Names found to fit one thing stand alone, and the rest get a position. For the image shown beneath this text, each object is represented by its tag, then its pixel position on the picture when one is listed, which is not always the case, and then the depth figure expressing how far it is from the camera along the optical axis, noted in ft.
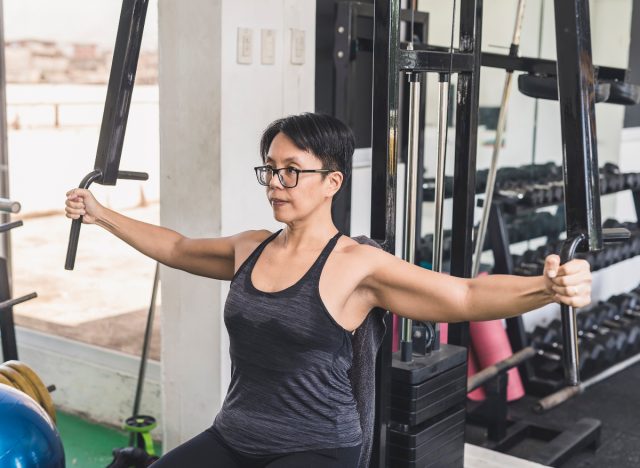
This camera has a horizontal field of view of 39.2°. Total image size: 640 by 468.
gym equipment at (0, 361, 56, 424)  8.40
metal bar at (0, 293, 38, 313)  8.68
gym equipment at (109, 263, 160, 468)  8.91
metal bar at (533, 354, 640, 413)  11.86
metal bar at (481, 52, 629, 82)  9.78
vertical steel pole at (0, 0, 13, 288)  12.60
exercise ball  6.66
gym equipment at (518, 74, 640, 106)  9.49
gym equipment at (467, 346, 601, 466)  11.51
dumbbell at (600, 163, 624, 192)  14.83
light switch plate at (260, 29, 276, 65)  9.84
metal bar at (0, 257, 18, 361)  9.45
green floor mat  11.18
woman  6.12
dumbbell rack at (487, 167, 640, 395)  13.46
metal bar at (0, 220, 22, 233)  8.04
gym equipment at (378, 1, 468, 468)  6.91
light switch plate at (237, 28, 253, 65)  9.56
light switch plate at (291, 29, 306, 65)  10.24
